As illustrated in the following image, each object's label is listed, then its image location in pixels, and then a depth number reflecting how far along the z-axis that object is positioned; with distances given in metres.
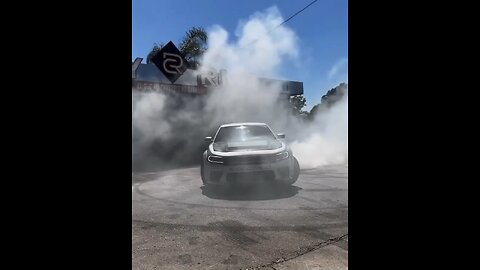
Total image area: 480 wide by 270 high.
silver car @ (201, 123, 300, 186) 5.50
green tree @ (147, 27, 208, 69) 15.63
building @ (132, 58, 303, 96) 13.62
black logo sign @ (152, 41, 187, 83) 14.45
